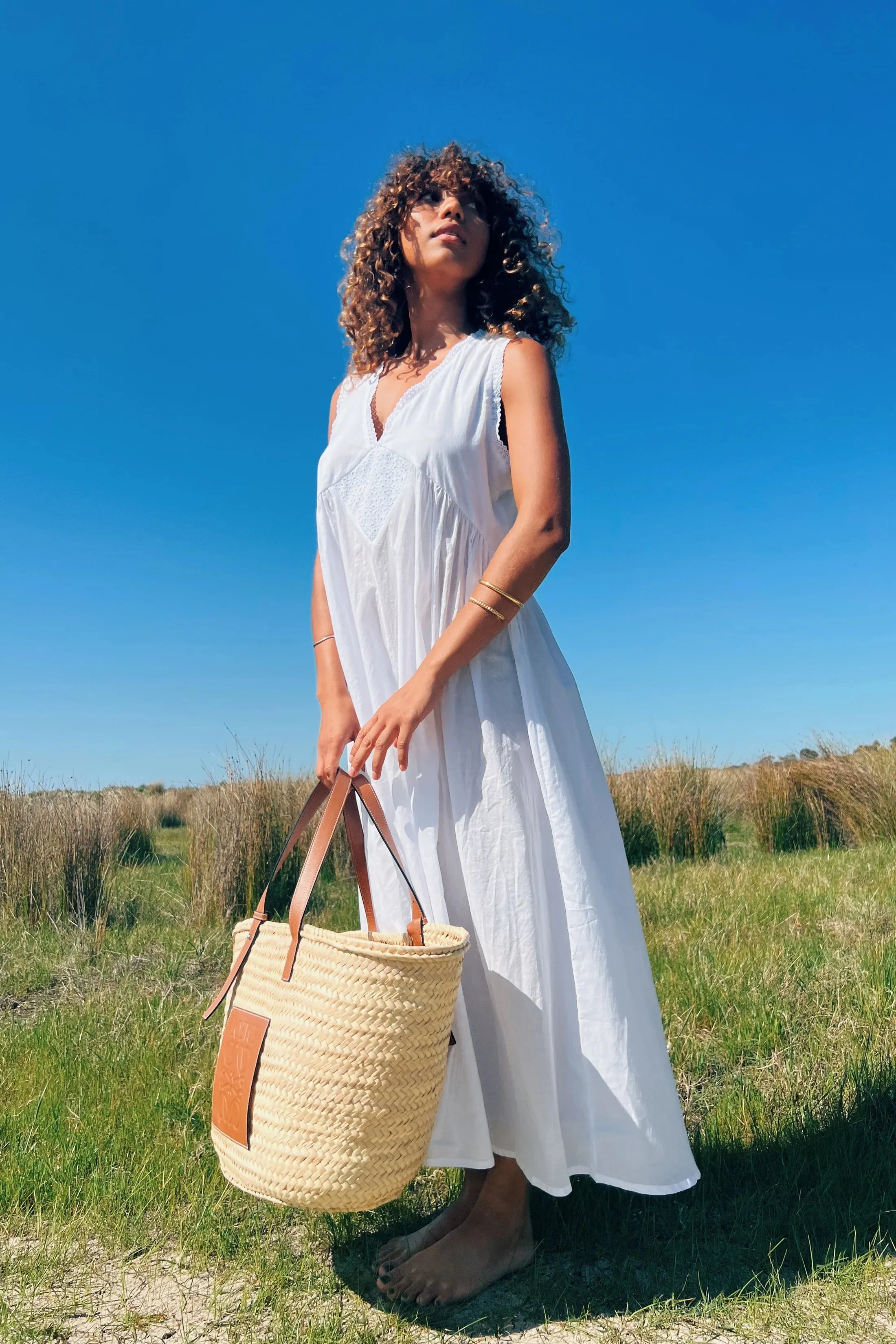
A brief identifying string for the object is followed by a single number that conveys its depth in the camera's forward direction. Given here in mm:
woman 1767
